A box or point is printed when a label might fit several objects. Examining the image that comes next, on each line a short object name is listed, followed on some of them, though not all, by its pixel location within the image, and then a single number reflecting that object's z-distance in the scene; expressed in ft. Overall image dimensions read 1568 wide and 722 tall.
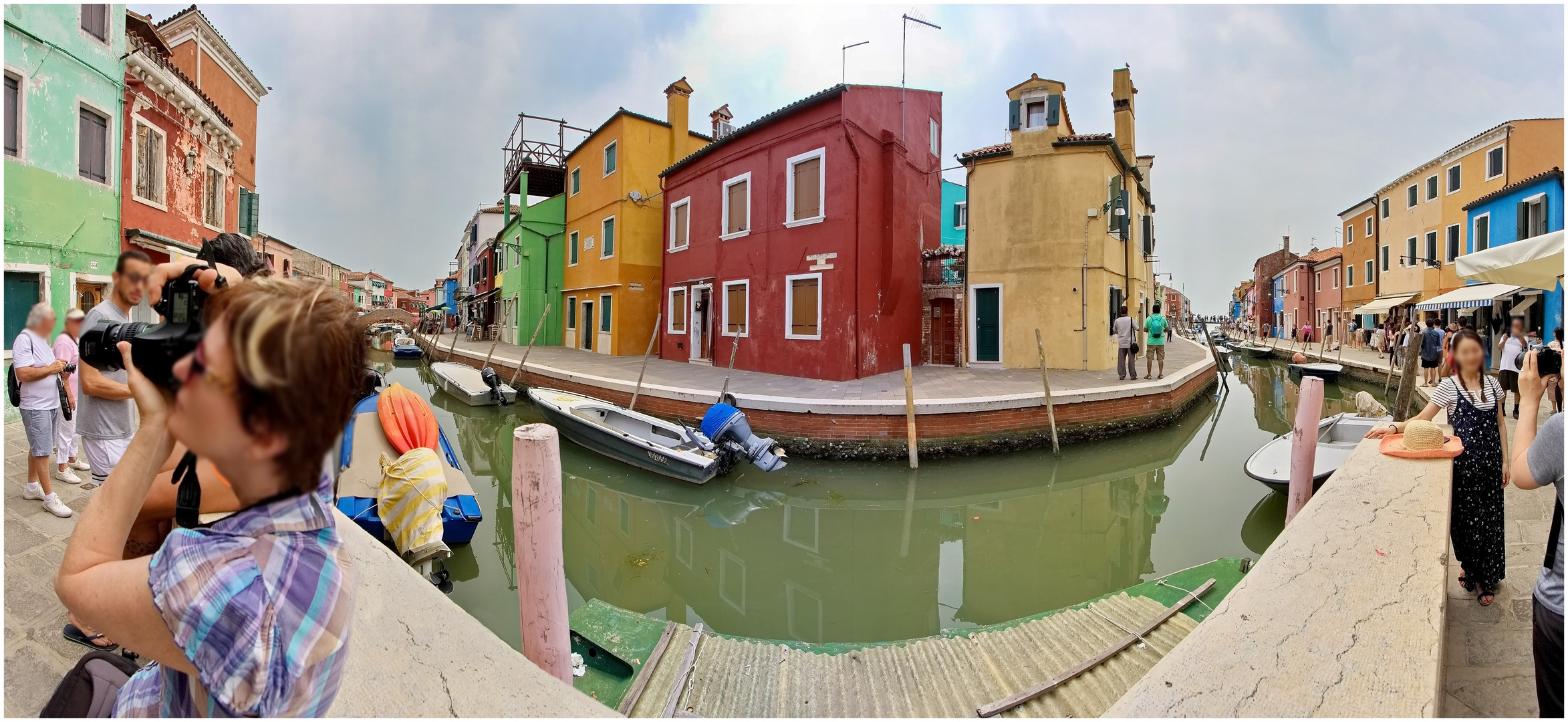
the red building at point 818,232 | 39.73
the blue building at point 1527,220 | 46.37
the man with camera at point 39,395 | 12.46
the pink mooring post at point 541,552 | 9.42
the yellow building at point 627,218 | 59.77
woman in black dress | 10.34
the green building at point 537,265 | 74.90
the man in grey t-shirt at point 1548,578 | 6.03
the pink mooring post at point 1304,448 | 17.52
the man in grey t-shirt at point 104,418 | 10.94
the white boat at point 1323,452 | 22.07
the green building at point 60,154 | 20.33
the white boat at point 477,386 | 47.70
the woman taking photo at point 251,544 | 2.79
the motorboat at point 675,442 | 24.89
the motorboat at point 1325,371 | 57.36
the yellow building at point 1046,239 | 44.34
